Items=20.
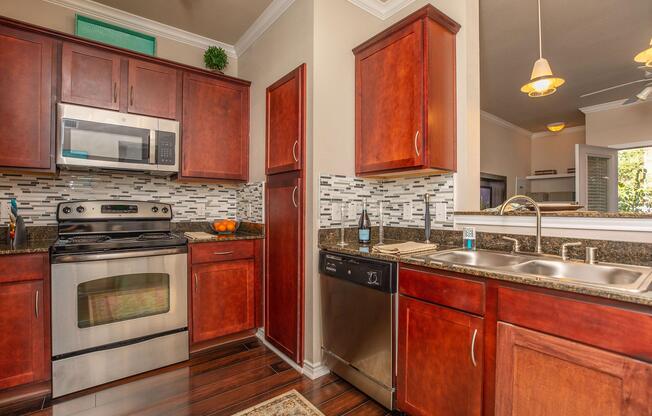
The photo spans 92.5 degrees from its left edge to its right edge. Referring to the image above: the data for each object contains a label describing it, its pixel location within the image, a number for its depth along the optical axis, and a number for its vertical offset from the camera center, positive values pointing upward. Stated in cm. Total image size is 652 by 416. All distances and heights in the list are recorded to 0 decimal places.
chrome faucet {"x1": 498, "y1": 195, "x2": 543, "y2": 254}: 159 -8
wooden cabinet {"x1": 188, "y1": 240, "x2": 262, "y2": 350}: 237 -64
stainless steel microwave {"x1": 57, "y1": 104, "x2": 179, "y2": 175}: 215 +52
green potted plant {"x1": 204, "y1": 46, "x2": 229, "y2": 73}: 285 +139
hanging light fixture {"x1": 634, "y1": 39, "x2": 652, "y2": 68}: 215 +106
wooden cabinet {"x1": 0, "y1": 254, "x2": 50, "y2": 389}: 175 -63
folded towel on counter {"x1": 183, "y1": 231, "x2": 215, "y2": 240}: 241 -21
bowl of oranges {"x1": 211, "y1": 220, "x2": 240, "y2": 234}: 277 -15
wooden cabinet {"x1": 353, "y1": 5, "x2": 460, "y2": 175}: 184 +73
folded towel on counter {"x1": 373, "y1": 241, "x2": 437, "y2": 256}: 171 -22
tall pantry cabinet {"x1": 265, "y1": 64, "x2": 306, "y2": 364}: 216 -2
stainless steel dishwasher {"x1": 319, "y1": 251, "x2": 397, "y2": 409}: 163 -64
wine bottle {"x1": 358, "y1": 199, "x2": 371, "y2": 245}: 220 -14
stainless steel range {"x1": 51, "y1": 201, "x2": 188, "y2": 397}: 189 -59
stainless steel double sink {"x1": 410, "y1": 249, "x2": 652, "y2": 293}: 111 -26
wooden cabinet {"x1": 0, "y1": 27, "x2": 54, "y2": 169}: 200 +73
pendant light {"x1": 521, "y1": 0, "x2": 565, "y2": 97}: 227 +100
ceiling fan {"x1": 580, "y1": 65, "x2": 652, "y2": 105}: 289 +110
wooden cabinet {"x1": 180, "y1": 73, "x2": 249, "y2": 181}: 265 +72
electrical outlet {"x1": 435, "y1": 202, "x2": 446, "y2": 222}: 209 -1
